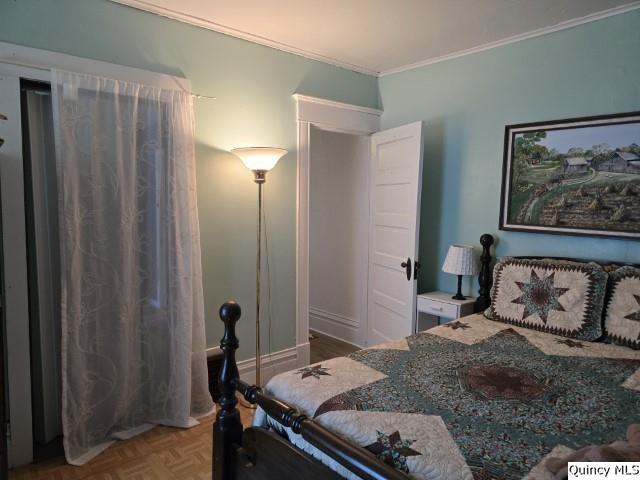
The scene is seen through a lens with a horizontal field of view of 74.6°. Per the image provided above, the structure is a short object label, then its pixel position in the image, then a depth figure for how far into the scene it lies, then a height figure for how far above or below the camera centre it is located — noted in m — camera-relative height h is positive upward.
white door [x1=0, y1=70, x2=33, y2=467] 2.02 -0.40
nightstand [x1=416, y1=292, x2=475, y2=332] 3.01 -0.75
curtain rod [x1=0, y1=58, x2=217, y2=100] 2.02 +0.66
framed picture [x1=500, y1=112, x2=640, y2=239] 2.44 +0.20
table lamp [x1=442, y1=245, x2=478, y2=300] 3.03 -0.40
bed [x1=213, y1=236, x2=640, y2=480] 1.22 -0.71
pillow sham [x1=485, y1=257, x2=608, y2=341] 2.29 -0.51
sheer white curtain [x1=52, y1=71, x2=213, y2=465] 2.17 -0.35
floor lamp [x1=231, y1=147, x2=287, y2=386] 2.62 +0.26
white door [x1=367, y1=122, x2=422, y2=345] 3.21 -0.20
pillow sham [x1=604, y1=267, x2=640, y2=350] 2.16 -0.53
